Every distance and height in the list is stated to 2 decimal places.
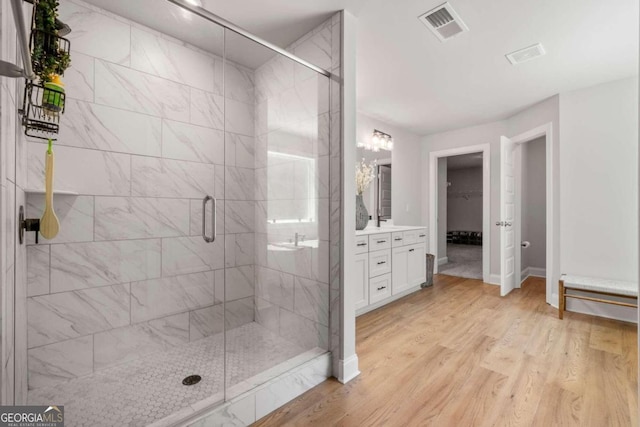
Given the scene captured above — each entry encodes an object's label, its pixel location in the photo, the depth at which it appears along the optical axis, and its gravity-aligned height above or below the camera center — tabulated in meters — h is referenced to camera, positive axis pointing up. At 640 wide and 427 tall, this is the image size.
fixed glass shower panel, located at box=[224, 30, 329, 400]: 2.10 +0.08
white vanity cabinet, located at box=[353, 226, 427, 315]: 2.96 -0.55
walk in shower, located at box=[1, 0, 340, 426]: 1.70 -0.01
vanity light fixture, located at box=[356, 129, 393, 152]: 4.09 +1.10
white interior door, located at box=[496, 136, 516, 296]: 3.76 +0.04
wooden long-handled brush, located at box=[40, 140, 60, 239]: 1.31 +0.01
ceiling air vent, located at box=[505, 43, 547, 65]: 2.45 +1.44
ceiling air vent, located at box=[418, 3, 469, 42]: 1.99 +1.43
